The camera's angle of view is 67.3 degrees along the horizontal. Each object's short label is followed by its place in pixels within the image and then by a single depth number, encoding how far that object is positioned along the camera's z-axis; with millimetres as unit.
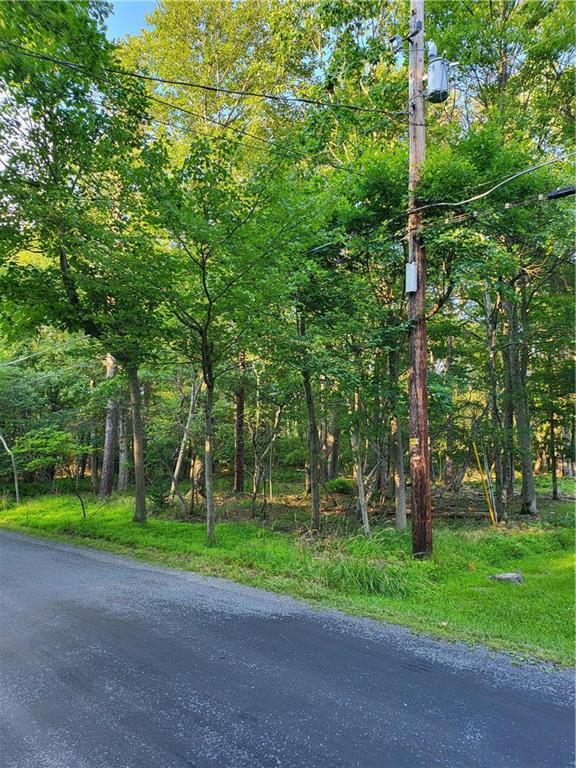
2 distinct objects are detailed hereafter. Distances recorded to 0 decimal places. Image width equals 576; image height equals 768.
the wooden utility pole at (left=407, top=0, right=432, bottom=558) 5738
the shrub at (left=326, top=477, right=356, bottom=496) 13578
